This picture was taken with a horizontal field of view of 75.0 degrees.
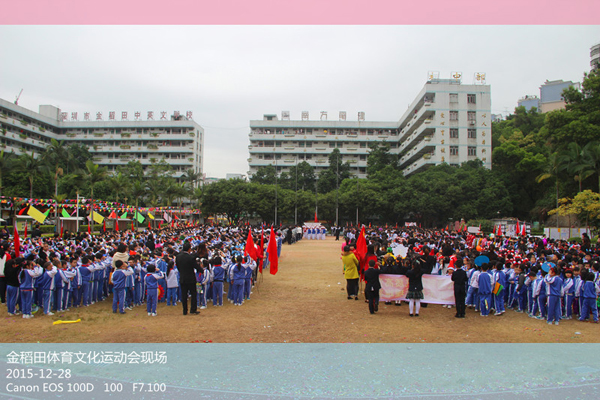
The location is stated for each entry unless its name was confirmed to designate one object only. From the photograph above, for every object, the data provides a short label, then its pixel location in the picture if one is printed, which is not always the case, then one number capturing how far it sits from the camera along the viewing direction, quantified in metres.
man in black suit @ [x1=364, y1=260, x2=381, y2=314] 9.30
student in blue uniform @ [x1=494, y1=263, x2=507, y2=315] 9.23
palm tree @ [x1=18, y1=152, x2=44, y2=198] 39.09
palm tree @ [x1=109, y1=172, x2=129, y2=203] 37.51
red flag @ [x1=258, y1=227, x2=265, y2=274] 13.20
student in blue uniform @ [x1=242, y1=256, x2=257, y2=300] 10.66
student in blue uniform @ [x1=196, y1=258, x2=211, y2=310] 9.61
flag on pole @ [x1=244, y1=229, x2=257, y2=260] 11.90
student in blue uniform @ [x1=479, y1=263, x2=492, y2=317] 9.21
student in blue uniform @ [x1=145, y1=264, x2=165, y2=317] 8.80
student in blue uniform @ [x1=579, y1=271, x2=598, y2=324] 8.49
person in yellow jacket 10.39
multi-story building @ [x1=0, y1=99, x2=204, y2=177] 71.00
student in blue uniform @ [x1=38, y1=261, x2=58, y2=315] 8.65
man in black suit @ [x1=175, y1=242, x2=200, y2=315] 8.81
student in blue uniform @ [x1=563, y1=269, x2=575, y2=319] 8.62
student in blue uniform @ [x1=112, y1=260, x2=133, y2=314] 8.98
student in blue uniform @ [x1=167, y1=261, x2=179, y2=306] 9.76
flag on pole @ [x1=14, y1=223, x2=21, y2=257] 9.93
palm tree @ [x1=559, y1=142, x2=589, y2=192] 25.80
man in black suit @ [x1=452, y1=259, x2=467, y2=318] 9.05
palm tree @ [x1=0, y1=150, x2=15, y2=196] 35.03
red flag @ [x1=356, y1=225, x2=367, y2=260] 12.10
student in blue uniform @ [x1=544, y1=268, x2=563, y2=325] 8.48
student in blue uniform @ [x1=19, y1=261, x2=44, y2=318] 8.50
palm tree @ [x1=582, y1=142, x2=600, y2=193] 24.69
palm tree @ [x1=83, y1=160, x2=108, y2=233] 30.64
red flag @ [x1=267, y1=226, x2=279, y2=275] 12.63
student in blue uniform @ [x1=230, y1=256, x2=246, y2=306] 10.05
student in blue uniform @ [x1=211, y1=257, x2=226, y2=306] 9.77
